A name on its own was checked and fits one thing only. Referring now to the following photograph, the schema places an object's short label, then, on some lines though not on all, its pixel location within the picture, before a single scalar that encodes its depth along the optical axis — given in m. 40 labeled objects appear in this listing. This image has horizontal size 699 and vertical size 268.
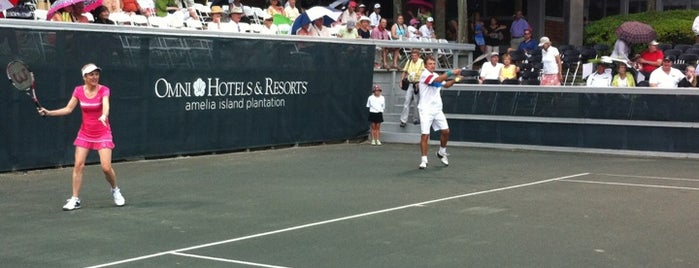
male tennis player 16.64
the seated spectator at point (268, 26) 22.67
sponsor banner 15.98
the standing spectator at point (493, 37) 30.05
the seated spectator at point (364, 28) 25.14
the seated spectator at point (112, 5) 19.81
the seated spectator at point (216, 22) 21.36
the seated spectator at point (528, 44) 26.25
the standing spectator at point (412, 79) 23.09
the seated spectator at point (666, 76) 20.55
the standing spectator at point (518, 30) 29.59
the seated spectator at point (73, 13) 17.23
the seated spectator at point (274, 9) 24.09
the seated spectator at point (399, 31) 26.36
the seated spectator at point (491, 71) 23.36
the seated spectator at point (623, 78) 21.03
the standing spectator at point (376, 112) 22.75
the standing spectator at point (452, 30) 32.09
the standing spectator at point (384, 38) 24.78
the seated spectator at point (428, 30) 27.66
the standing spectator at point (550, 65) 22.84
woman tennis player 11.58
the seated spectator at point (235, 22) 21.80
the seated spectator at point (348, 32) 24.23
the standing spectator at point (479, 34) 30.02
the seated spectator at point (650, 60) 22.23
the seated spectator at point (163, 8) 22.19
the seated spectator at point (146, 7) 20.69
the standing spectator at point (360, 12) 26.03
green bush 27.86
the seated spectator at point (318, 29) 23.14
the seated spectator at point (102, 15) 17.58
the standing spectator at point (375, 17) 27.17
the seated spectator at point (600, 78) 21.58
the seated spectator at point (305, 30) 22.77
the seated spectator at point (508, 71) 23.19
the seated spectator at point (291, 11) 24.53
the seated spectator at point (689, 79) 20.64
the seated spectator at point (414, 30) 27.28
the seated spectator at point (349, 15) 25.20
